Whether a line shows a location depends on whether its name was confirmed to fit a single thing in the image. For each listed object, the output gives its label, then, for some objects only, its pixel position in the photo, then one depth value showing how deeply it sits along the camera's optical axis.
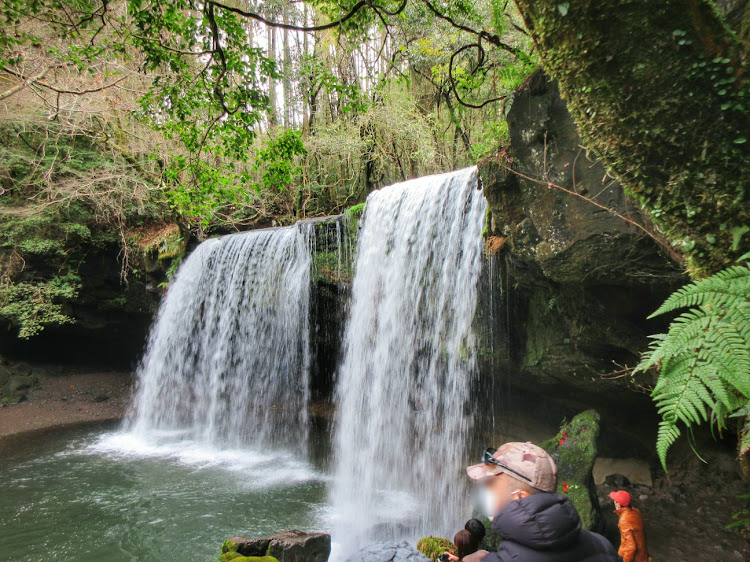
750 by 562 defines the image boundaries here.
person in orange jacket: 3.64
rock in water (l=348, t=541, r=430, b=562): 3.05
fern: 1.54
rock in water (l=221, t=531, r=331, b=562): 4.27
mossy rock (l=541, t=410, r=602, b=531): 4.27
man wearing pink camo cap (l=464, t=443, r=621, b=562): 1.54
